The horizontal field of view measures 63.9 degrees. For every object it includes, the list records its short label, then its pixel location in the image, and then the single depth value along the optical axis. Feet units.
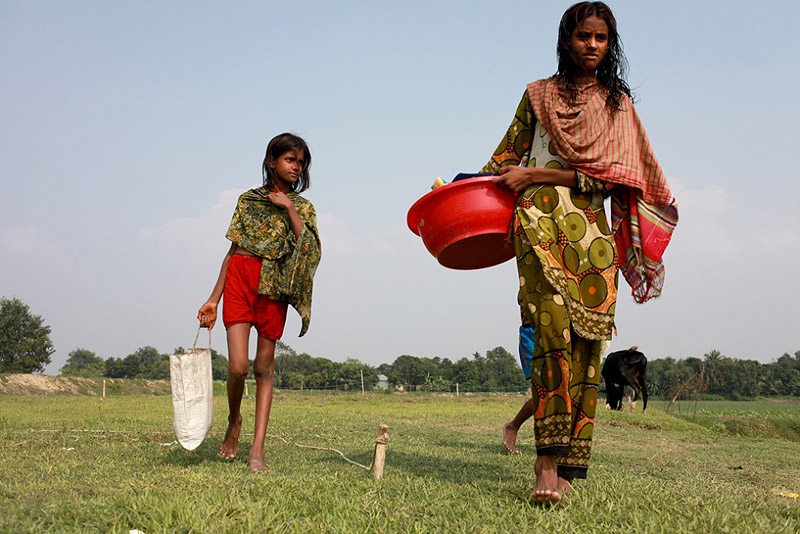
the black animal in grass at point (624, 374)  23.02
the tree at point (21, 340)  195.62
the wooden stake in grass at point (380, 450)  10.84
